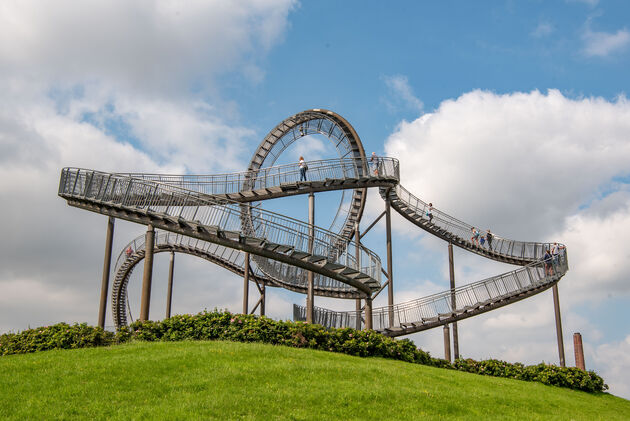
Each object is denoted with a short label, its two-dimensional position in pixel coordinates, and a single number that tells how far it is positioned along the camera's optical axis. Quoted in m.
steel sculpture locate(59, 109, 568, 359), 22.45
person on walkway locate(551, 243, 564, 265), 30.21
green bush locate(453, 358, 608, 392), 22.62
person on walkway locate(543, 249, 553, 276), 29.75
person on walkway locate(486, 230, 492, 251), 34.97
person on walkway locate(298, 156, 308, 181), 27.75
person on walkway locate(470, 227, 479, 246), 34.49
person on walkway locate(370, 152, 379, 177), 29.27
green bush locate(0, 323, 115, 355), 18.75
